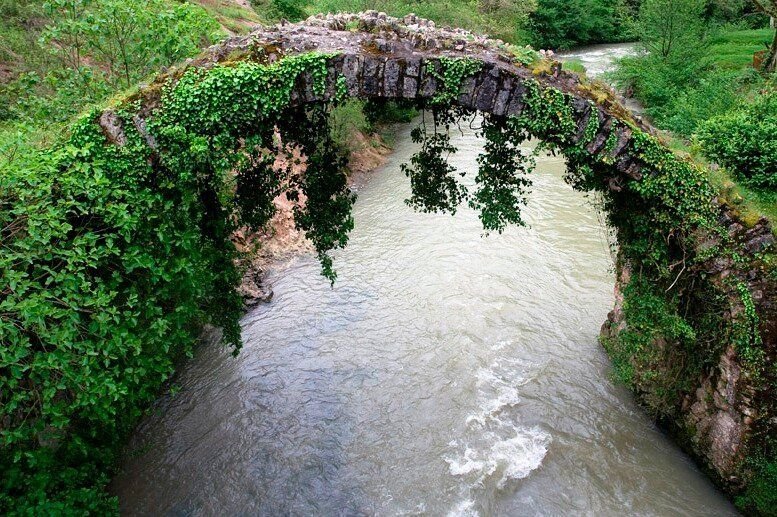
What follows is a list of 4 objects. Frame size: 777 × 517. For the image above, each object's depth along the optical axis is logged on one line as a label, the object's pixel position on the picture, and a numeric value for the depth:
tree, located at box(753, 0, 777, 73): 18.36
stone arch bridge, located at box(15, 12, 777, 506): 6.98
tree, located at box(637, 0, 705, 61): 22.91
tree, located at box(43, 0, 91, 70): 8.98
